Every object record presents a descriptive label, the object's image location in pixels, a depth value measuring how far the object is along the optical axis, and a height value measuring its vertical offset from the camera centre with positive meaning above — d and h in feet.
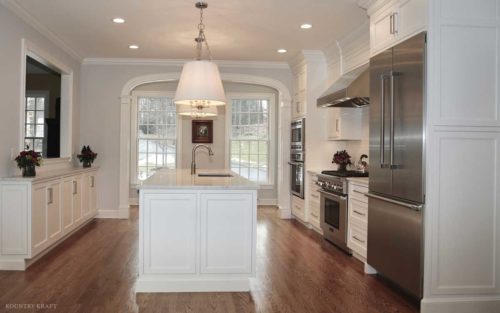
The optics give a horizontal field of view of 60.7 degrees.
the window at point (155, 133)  28.76 +1.42
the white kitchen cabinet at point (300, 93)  21.67 +3.29
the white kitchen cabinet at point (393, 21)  10.50 +3.66
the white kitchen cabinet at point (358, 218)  14.25 -2.14
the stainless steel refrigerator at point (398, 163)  10.27 -0.18
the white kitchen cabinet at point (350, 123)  18.86 +1.47
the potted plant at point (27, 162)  14.11 -0.31
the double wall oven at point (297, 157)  21.57 -0.07
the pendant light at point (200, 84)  12.53 +2.11
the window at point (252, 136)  29.07 +1.30
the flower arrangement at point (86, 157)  21.78 -0.19
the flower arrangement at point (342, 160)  18.94 -0.17
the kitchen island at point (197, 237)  11.48 -2.24
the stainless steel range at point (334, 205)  16.02 -1.97
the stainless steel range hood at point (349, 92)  14.33 +2.35
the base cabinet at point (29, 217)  13.57 -2.16
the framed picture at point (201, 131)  28.60 +1.58
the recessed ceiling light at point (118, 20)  15.69 +4.99
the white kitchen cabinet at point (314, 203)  19.54 -2.24
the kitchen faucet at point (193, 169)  16.53 -0.57
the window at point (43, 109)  18.85 +2.01
